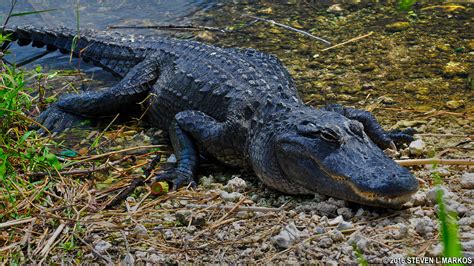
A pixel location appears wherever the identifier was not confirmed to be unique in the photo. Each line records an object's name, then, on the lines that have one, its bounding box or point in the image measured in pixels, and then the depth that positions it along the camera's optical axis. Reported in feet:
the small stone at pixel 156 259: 10.62
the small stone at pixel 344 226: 10.75
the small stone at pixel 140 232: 11.43
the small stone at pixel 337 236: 10.41
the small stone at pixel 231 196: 12.69
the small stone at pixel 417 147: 13.64
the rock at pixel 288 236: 10.48
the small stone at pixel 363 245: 9.86
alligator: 11.76
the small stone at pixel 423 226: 10.16
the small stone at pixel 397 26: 22.45
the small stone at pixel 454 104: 16.42
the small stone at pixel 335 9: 25.19
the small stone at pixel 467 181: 11.69
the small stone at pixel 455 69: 18.38
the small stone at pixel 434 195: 11.11
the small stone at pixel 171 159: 15.58
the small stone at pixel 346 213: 11.44
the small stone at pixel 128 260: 10.62
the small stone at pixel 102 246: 11.03
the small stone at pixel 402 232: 10.19
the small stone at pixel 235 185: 13.41
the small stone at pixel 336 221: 11.04
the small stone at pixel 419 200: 11.28
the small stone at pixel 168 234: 11.43
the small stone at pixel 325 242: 10.33
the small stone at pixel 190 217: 11.76
